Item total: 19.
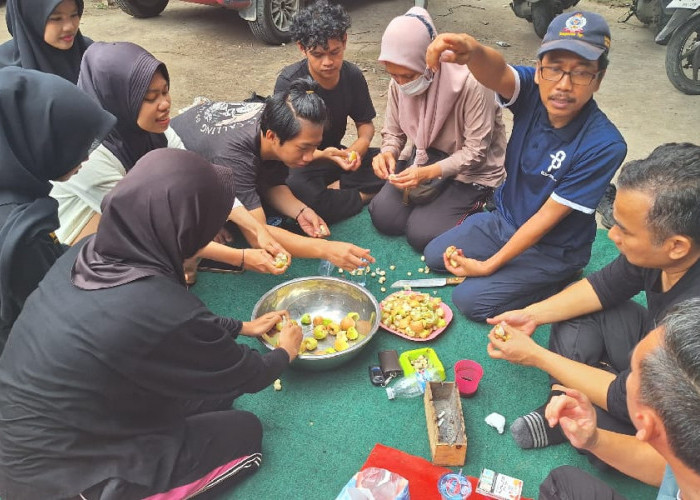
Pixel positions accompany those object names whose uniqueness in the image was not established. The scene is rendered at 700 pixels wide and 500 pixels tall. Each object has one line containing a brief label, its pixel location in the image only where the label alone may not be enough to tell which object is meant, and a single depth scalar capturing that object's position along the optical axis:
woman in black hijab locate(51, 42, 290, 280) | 2.79
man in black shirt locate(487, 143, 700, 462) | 1.94
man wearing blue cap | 2.54
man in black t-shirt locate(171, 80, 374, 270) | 3.09
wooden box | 2.32
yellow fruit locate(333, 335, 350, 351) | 2.83
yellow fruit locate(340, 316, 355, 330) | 3.00
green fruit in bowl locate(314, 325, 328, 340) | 2.93
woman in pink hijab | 3.29
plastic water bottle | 2.71
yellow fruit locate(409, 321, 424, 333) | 2.96
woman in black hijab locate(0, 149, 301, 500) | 1.68
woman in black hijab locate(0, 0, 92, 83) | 3.33
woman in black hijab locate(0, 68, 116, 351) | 2.12
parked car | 7.01
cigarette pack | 2.16
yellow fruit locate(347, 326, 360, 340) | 2.92
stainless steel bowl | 3.01
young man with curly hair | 3.55
